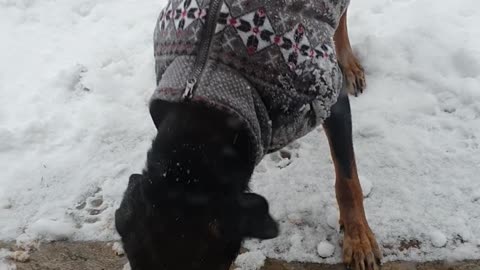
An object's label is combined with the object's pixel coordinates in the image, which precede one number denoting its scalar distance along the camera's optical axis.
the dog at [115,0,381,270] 1.82
